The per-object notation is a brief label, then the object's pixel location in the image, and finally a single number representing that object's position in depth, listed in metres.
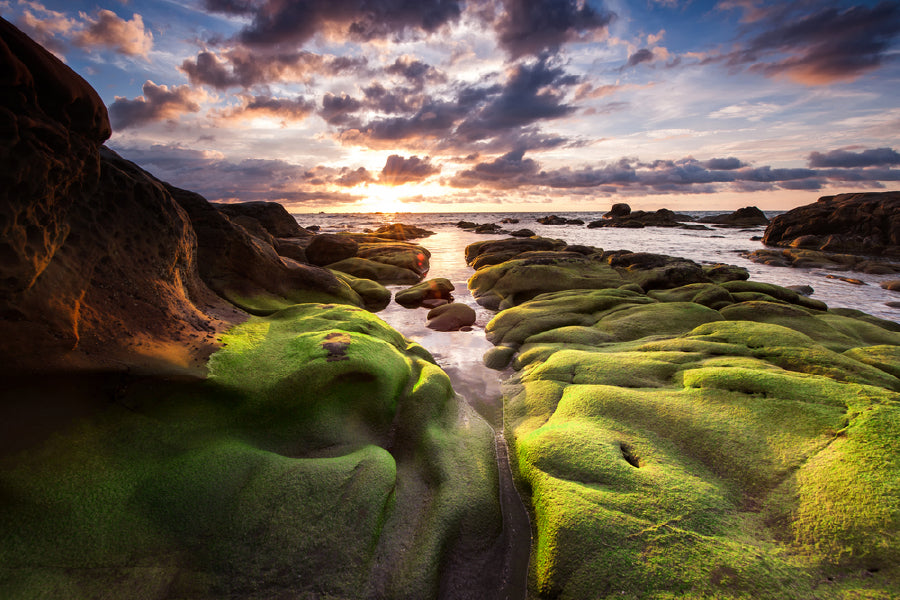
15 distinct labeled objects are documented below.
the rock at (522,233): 48.42
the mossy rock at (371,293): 14.76
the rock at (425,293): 15.02
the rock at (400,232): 45.50
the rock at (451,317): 12.00
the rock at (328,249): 20.95
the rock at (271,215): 30.75
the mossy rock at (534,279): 15.51
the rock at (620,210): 93.25
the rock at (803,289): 17.19
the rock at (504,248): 24.62
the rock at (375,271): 19.69
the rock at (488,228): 60.22
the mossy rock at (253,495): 3.06
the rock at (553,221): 89.06
